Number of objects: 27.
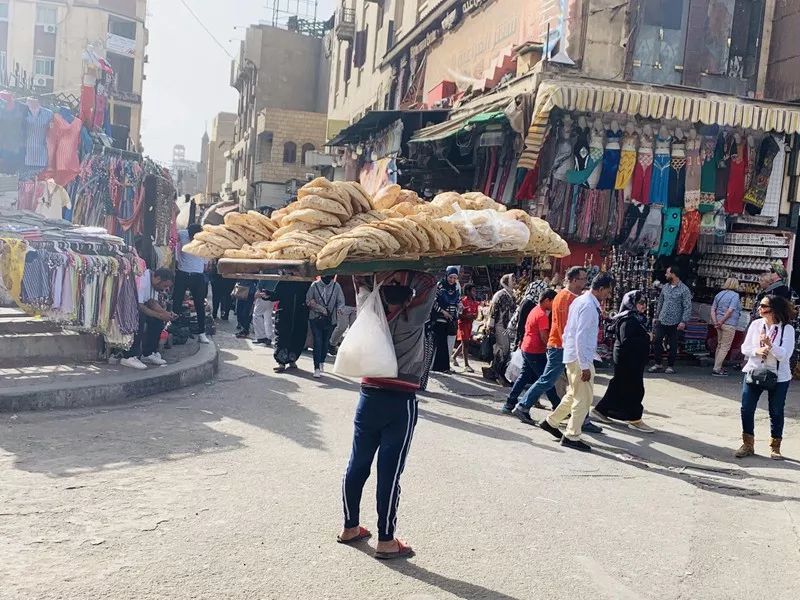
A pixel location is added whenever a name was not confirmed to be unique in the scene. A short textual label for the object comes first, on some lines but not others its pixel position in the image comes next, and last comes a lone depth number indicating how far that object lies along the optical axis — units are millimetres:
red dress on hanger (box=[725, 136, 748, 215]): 13086
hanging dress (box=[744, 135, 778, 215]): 13195
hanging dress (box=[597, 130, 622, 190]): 12484
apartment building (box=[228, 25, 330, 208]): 39312
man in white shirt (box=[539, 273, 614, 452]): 7938
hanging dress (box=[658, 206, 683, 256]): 12891
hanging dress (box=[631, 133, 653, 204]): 12602
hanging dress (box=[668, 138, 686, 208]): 12758
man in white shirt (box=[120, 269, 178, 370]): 9875
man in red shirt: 9086
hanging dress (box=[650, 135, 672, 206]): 12688
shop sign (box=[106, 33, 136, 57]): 49250
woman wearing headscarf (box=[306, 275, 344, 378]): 10812
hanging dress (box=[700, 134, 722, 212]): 13055
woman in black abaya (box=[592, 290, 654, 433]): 9266
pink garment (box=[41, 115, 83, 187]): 10414
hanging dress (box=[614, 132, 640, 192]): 12523
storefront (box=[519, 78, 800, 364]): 12180
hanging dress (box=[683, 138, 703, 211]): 12750
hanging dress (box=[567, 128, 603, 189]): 12328
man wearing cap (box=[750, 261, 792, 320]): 12016
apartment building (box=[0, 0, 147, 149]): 47938
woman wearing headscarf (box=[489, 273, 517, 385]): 11445
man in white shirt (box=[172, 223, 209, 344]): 12945
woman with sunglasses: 7848
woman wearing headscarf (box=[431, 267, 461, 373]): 11484
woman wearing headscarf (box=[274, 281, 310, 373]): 11055
